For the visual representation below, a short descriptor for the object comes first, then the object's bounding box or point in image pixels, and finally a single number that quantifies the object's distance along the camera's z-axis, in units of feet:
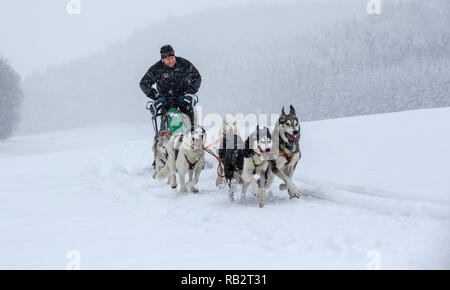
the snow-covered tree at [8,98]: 108.93
